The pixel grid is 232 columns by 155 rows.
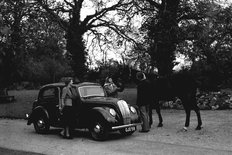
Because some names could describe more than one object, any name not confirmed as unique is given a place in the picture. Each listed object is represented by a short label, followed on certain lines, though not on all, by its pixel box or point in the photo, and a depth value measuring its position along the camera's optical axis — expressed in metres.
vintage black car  10.55
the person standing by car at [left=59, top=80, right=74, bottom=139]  11.30
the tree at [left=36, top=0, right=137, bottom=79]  22.02
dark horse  12.26
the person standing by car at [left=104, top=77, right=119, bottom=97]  14.45
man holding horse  12.41
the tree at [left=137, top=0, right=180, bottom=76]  20.08
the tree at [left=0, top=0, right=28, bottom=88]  12.81
